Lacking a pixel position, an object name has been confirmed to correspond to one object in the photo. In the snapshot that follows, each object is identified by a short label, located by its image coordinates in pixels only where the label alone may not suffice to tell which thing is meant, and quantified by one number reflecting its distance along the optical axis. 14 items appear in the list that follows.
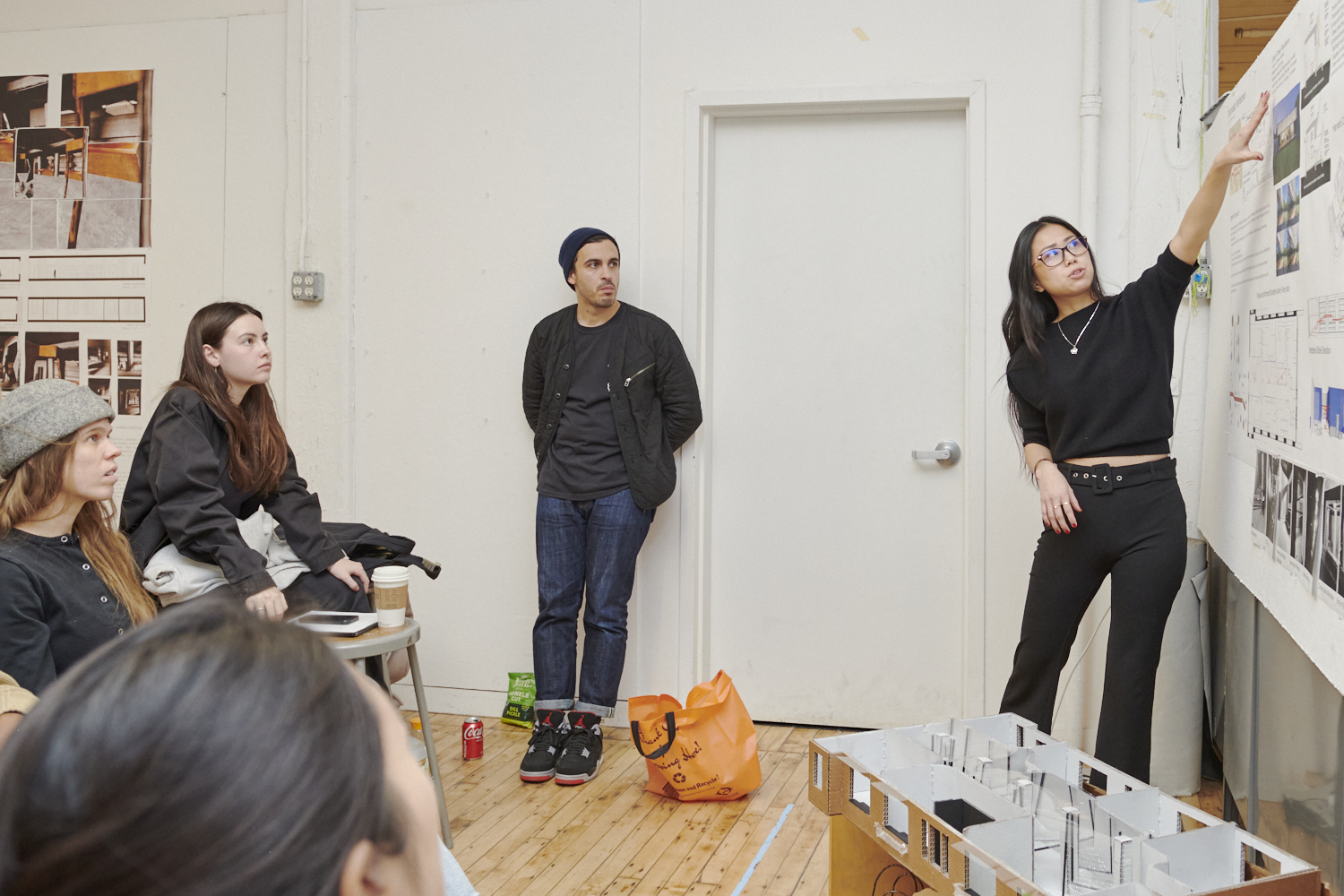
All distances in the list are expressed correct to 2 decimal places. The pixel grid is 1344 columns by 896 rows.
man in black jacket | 3.45
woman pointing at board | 2.39
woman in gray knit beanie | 1.90
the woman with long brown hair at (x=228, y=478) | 2.48
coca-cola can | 3.42
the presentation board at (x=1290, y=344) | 1.69
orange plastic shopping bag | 2.95
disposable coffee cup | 2.45
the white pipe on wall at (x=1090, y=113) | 3.25
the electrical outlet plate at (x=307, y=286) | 3.89
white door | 3.57
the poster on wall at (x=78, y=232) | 4.11
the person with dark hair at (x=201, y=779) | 0.43
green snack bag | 3.76
